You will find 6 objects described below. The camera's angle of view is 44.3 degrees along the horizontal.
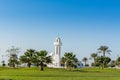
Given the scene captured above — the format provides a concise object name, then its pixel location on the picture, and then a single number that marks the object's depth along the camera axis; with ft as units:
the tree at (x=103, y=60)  305.80
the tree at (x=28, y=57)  240.33
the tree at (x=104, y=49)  314.70
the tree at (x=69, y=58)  245.51
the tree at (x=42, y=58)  213.39
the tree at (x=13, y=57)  263.26
